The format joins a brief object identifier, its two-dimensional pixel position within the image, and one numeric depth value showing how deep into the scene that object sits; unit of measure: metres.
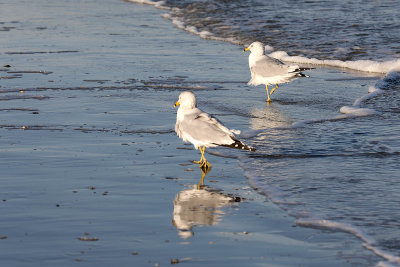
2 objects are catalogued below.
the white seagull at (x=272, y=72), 21.47
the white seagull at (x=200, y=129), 14.03
